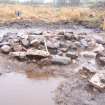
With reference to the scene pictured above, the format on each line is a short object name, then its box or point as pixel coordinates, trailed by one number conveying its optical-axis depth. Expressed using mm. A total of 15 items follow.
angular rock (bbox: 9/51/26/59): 4393
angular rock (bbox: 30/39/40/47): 4818
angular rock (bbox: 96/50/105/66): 4466
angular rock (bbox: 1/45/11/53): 4681
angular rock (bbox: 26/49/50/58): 4362
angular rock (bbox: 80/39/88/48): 5371
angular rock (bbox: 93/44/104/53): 5083
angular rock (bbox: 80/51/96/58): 4781
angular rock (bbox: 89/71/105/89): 3234
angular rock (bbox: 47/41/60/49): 4925
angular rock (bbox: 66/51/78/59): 4624
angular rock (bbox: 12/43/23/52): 4681
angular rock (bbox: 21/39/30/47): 4881
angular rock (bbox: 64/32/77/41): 5697
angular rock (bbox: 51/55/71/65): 4301
